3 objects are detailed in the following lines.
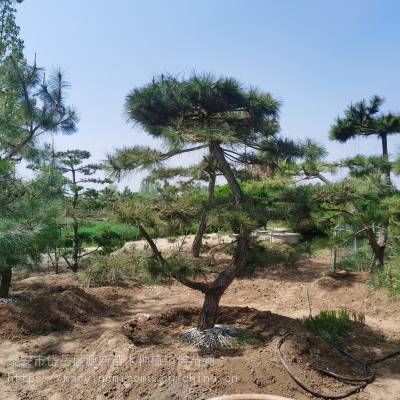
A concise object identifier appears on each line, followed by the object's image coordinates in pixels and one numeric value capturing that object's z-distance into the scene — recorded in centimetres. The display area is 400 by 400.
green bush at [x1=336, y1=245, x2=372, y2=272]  802
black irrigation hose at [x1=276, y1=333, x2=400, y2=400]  320
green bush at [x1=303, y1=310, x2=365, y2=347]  433
